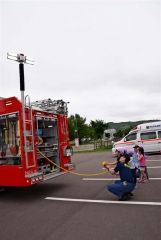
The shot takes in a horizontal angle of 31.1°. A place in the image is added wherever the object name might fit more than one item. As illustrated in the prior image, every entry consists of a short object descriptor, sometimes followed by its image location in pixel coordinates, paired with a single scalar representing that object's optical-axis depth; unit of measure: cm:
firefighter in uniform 746
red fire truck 793
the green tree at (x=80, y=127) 6950
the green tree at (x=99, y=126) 4272
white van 2014
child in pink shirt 1019
